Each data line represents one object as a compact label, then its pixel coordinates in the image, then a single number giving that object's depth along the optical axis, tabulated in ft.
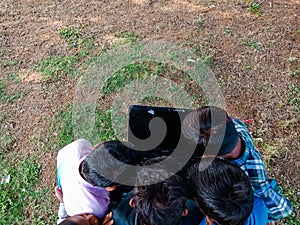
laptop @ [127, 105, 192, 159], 6.55
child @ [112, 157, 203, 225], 5.11
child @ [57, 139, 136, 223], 5.75
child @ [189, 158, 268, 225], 5.08
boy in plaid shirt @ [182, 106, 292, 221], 5.90
